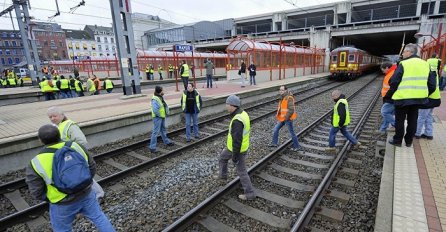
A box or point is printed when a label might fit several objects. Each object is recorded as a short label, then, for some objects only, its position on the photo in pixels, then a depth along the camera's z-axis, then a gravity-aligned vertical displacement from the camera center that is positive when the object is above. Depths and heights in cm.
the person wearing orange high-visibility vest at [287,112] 638 -129
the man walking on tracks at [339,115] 577 -132
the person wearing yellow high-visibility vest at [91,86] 1547 -89
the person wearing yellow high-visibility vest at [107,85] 1745 -103
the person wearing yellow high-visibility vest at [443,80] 1290 -137
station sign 1327 +106
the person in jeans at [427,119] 510 -144
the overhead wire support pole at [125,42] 1162 +132
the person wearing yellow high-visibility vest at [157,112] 655 -119
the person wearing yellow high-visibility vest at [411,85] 462 -56
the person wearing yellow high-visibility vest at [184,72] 1424 -31
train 2373 -37
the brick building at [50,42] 7475 +974
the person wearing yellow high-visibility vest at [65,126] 370 -83
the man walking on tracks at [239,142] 385 -124
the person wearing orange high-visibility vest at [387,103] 648 -120
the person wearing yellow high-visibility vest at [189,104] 753 -115
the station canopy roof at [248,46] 1900 +135
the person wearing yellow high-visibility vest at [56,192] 236 -118
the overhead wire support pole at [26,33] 1816 +321
